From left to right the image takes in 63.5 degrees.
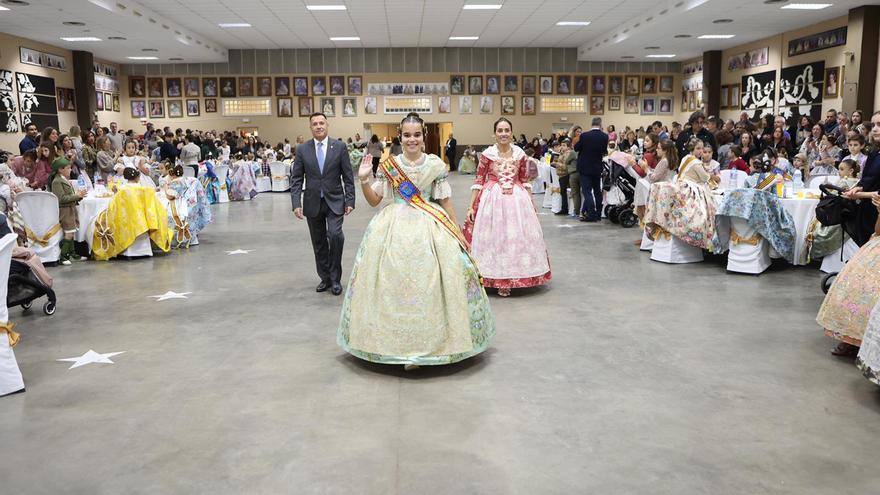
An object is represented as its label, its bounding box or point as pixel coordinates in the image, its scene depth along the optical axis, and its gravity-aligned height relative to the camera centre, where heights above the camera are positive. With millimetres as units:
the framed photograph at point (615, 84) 24641 +2100
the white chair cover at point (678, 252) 7422 -1117
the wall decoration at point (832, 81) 15648 +1356
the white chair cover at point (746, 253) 6750 -1043
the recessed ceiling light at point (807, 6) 14141 +2724
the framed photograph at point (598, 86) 24500 +2028
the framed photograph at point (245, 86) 23969 +2119
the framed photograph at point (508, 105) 24500 +1413
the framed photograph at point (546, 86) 24297 +2035
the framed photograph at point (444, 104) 24406 +1467
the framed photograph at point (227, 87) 23969 +2093
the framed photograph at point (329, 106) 24234 +1433
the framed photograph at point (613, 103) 24703 +1452
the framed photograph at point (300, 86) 24016 +2104
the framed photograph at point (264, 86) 23984 +2113
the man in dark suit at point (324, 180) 5906 -260
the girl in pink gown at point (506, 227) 6051 -689
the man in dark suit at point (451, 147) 23781 -17
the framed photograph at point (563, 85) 24297 +2061
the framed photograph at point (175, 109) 24188 +1388
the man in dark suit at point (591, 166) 10562 -308
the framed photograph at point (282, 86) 23984 +2111
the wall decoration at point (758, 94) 18567 +1334
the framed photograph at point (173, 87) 24094 +2124
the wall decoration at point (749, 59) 18922 +2339
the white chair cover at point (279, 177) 17250 -678
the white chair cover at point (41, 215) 7531 -668
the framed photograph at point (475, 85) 24172 +2086
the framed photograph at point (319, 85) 24016 +2129
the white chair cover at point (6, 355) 3799 -1090
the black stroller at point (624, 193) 10219 -708
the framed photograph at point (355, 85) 24031 +2114
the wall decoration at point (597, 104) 24656 +1419
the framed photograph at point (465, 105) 24484 +1431
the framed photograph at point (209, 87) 24016 +2105
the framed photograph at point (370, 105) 24234 +1450
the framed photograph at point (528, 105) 24547 +1407
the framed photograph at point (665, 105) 24922 +1375
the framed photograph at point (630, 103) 24844 +1453
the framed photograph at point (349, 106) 24219 +1423
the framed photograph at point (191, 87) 24062 +2116
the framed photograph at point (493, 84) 24203 +2112
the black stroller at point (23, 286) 5207 -994
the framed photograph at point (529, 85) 24266 +2074
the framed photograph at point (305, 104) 24266 +1511
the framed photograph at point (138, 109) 24062 +1395
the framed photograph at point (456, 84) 24125 +2123
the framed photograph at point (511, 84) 24219 +2110
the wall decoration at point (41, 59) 17192 +2346
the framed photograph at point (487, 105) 24516 +1425
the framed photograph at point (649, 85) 24781 +2066
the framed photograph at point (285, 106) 24266 +1453
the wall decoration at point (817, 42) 15438 +2309
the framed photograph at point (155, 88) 24031 +2092
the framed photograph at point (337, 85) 24031 +2124
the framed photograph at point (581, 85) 24406 +2063
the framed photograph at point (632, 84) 24719 +2101
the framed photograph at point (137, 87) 23897 +2125
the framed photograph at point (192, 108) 24156 +1415
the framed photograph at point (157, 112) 24203 +1294
